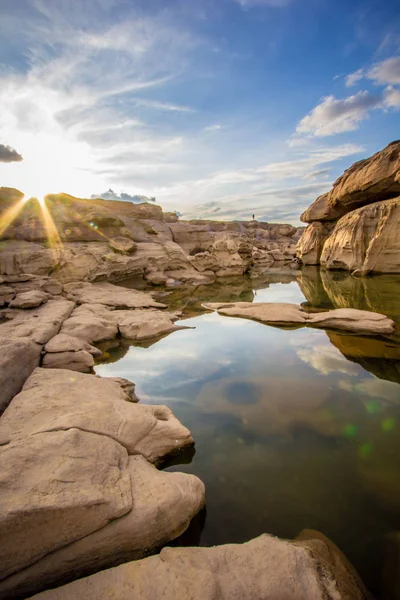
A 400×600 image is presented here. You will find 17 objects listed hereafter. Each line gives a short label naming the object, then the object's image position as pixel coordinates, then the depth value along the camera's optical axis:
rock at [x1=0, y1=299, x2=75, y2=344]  6.14
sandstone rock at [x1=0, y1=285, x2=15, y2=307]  9.92
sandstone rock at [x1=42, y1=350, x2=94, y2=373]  5.36
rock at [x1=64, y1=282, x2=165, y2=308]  11.37
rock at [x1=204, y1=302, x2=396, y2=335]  7.70
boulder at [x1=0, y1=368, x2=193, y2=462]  3.01
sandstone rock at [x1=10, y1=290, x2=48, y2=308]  9.02
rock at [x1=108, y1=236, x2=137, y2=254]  18.71
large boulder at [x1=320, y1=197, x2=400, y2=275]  18.05
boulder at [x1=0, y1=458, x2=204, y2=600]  1.92
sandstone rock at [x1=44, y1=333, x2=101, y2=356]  5.66
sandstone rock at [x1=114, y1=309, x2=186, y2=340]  8.12
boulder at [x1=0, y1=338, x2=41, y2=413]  3.88
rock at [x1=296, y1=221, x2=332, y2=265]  27.80
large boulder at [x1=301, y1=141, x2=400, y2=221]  17.86
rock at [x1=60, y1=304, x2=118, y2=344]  7.38
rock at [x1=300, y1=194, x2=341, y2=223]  26.42
